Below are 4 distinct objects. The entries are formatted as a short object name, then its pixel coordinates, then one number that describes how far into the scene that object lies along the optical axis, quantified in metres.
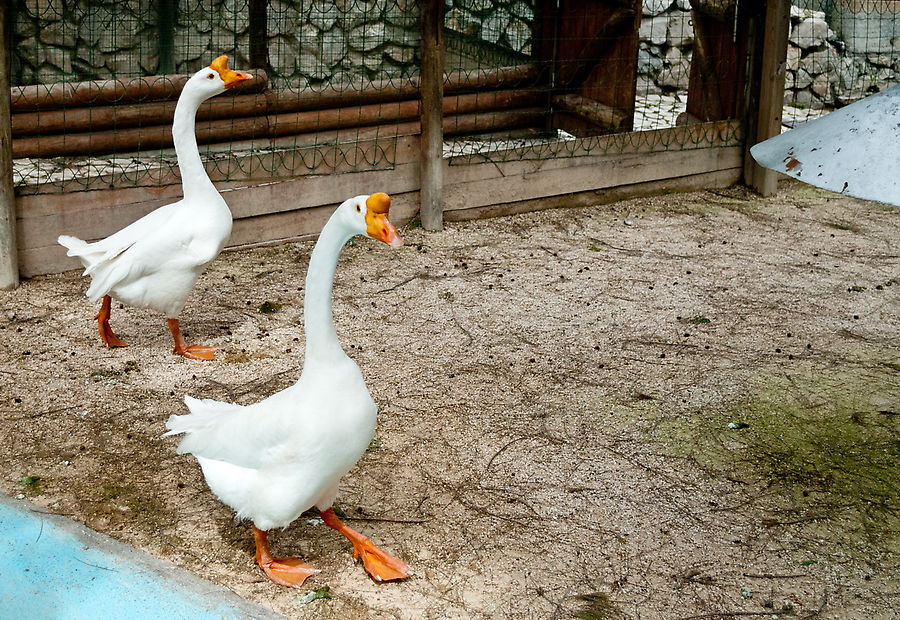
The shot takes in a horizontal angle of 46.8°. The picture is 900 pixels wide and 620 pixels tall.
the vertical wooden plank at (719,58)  8.26
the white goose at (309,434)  3.33
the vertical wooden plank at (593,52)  8.09
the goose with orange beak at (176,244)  5.17
